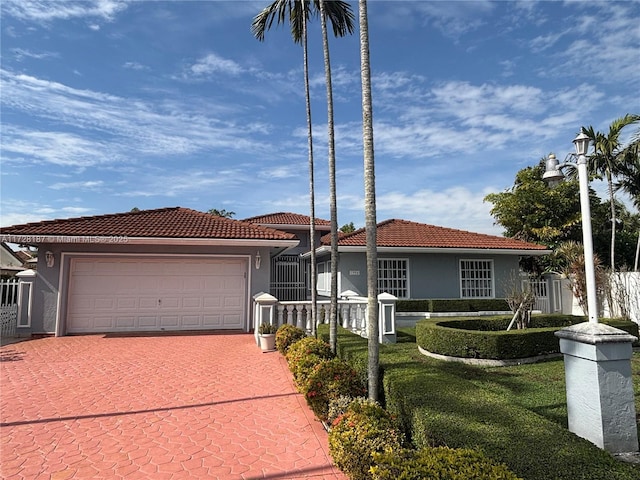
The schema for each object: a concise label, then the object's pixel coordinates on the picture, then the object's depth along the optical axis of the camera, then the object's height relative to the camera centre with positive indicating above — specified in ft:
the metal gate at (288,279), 63.31 +0.31
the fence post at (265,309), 31.81 -2.39
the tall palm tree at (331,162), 24.98 +8.25
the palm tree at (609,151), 59.21 +20.69
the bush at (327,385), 16.15 -4.64
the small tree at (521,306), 33.30 -2.52
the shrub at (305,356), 19.01 -4.18
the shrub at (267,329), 30.22 -3.91
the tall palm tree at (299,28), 31.12 +21.79
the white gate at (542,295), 55.42 -2.47
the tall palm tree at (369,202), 15.43 +3.33
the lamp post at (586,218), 12.95 +2.22
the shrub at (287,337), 27.89 -4.23
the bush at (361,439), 10.96 -4.89
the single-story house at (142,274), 36.88 +0.81
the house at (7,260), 45.80 +2.89
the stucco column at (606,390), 11.89 -3.64
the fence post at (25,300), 36.66 -1.67
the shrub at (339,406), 14.71 -5.03
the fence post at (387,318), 33.60 -3.51
